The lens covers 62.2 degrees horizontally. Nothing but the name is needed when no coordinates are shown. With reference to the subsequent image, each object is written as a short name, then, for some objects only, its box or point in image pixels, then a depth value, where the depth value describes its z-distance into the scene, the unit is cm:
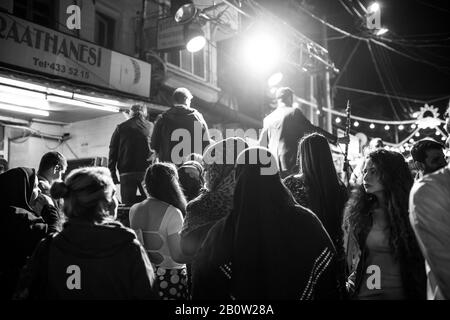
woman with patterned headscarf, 294
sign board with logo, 784
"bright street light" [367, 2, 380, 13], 1495
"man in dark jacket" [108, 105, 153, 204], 621
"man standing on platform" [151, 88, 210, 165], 593
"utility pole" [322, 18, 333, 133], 1634
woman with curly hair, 276
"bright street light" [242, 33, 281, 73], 1370
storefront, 784
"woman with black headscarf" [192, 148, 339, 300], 228
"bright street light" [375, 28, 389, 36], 1469
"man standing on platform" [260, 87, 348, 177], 607
